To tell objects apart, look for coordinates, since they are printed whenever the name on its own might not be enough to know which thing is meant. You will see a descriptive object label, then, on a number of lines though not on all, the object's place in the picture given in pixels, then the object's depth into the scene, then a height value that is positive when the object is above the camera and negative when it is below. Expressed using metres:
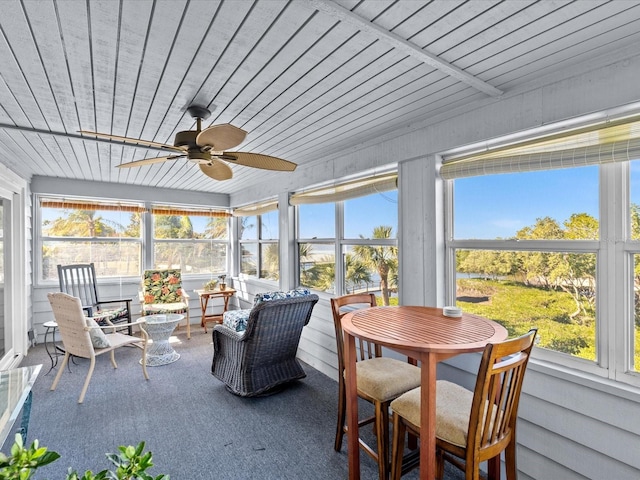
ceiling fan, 1.95 +0.63
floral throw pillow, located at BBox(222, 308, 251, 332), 3.15 -0.80
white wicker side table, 3.91 -1.21
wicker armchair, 2.89 -1.02
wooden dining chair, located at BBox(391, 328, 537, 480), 1.32 -0.84
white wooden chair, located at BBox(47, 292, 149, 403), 3.04 -0.88
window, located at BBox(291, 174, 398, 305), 3.15 +0.01
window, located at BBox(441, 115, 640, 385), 1.69 -0.04
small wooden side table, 5.32 -0.98
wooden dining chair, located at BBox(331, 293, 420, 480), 1.85 -0.88
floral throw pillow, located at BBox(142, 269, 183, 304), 5.05 -0.72
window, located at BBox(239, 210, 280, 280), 5.20 -0.09
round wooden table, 1.45 -0.50
